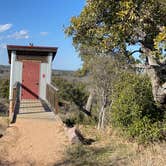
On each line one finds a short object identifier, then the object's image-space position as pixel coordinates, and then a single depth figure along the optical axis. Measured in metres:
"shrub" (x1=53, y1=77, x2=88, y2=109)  19.73
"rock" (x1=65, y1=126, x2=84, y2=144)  6.03
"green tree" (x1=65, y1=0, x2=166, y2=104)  4.35
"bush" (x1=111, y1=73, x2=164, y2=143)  5.69
